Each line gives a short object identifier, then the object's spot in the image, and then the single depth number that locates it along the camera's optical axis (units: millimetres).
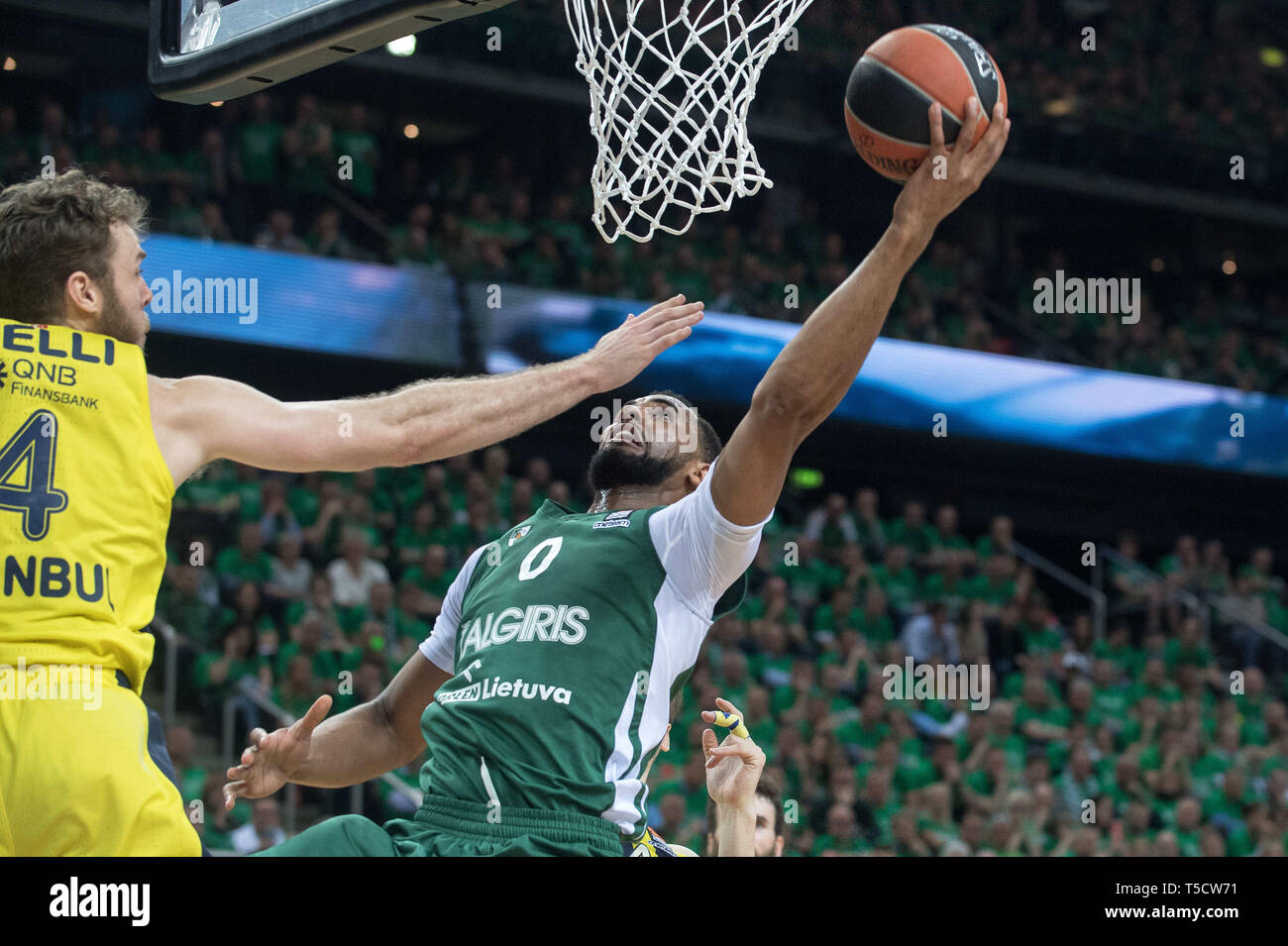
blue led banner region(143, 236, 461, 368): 10695
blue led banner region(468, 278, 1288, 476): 12289
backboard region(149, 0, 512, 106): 3701
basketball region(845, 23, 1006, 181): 3076
